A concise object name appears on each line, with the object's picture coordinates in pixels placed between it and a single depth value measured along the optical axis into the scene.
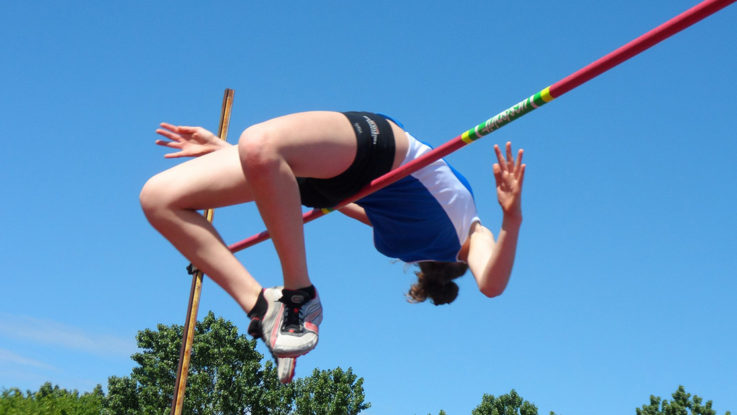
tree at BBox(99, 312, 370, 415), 32.88
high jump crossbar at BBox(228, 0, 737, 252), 2.19
